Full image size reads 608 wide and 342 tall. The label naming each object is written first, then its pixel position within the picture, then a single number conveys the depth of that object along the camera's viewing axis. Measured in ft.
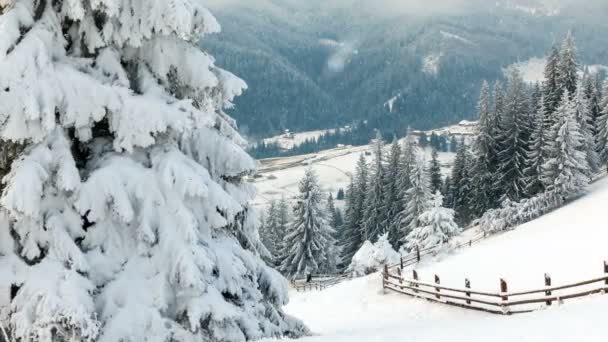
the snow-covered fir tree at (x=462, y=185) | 210.59
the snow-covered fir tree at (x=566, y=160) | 159.53
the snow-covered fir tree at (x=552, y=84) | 189.26
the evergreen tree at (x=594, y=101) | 203.21
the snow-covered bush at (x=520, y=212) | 152.97
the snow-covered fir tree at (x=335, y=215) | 272.10
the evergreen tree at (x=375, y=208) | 220.84
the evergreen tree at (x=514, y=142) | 189.16
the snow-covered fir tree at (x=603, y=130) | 190.60
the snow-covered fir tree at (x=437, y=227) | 149.28
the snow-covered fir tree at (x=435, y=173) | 231.30
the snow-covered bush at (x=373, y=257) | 135.95
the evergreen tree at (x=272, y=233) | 236.43
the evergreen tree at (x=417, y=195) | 191.72
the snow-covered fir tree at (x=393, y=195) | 217.97
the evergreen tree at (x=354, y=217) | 231.71
